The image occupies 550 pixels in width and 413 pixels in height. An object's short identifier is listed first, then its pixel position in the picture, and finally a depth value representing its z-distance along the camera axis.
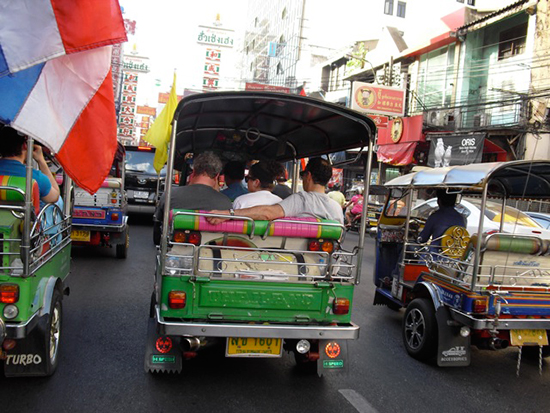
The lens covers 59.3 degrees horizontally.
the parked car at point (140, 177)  14.08
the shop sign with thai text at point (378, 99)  19.41
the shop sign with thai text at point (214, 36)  36.09
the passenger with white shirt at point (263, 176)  4.72
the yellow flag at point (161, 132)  4.86
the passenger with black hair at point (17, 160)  3.69
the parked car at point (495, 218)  9.45
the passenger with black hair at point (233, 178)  5.33
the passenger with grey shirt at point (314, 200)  4.23
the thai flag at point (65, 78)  2.88
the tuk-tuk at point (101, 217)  8.44
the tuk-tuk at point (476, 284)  4.41
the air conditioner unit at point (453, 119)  20.34
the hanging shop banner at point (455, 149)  17.02
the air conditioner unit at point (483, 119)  18.42
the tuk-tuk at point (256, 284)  3.59
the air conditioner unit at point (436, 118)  20.69
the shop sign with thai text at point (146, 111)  48.97
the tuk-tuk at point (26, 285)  3.08
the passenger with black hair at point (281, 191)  6.27
